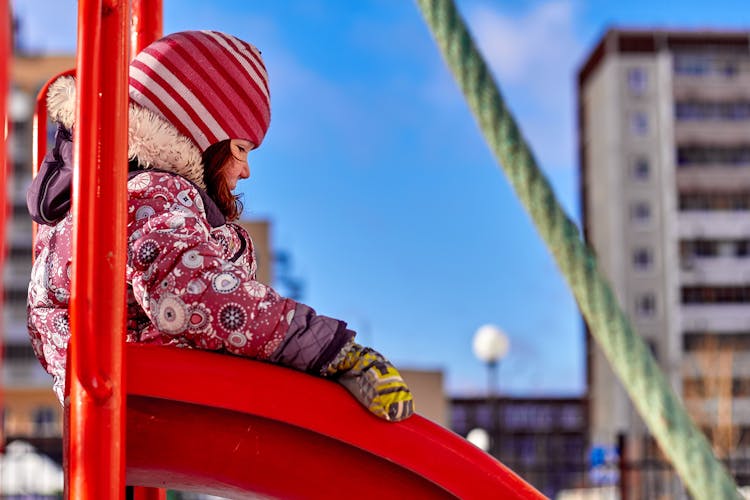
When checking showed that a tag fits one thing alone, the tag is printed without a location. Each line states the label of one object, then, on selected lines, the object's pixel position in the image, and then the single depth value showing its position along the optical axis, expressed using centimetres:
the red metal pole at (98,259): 267
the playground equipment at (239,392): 267
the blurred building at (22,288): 6759
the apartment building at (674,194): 8138
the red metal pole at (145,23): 347
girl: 287
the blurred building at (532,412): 8278
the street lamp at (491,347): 2106
